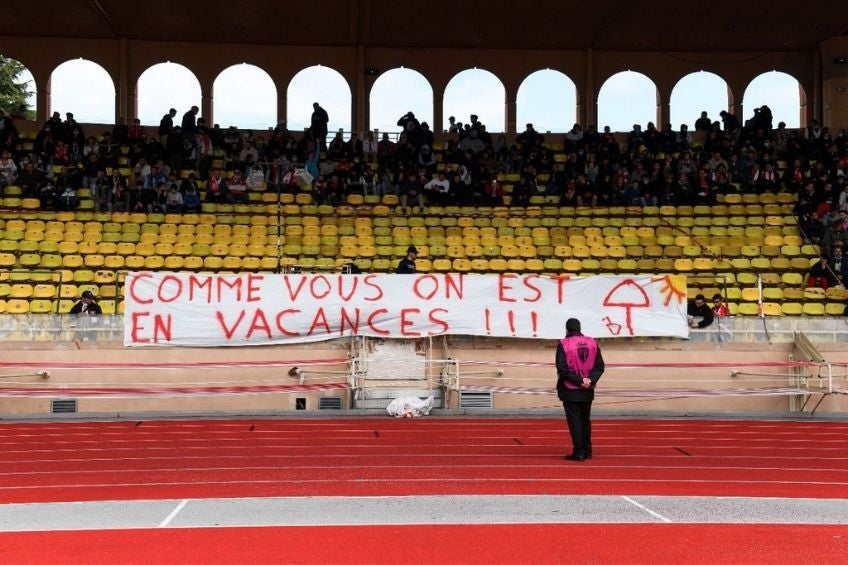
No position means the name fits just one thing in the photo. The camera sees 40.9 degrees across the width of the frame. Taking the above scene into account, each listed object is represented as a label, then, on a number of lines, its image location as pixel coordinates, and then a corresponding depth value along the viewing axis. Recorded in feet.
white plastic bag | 55.26
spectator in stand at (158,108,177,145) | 97.55
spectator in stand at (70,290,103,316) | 61.16
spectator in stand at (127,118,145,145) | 98.94
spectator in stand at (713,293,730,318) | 62.93
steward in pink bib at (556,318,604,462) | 40.11
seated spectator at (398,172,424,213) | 90.74
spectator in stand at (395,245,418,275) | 64.39
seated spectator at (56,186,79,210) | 86.38
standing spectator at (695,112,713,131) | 108.78
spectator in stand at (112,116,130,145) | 99.30
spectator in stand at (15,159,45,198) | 89.25
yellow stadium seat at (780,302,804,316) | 69.31
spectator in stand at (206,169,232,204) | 88.48
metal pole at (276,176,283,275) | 78.03
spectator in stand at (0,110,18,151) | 95.30
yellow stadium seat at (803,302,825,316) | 69.51
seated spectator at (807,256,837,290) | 72.74
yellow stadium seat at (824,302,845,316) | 68.54
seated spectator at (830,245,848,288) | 72.02
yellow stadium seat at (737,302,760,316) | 68.59
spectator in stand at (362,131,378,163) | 100.78
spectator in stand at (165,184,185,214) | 85.97
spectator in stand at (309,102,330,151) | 100.01
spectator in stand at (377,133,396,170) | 97.09
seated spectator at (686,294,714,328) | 59.88
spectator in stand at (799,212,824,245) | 84.23
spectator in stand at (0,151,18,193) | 89.86
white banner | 58.85
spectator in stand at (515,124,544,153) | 100.94
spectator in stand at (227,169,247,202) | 89.51
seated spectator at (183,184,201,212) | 86.02
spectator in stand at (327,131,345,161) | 97.71
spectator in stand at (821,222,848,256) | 76.47
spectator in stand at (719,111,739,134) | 106.63
